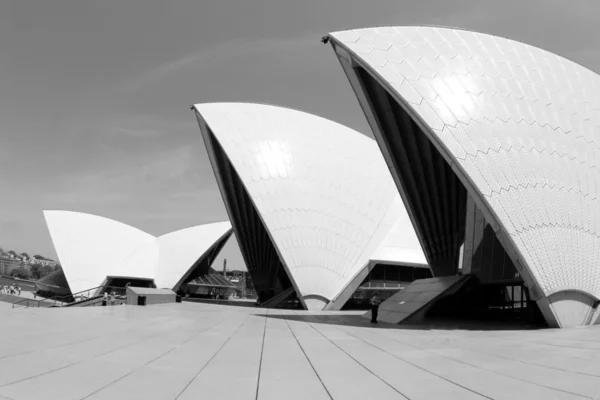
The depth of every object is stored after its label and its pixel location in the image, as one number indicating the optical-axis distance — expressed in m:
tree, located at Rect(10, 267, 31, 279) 157.06
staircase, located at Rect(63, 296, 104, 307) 26.36
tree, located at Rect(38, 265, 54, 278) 164.30
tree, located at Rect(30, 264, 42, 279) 158.88
